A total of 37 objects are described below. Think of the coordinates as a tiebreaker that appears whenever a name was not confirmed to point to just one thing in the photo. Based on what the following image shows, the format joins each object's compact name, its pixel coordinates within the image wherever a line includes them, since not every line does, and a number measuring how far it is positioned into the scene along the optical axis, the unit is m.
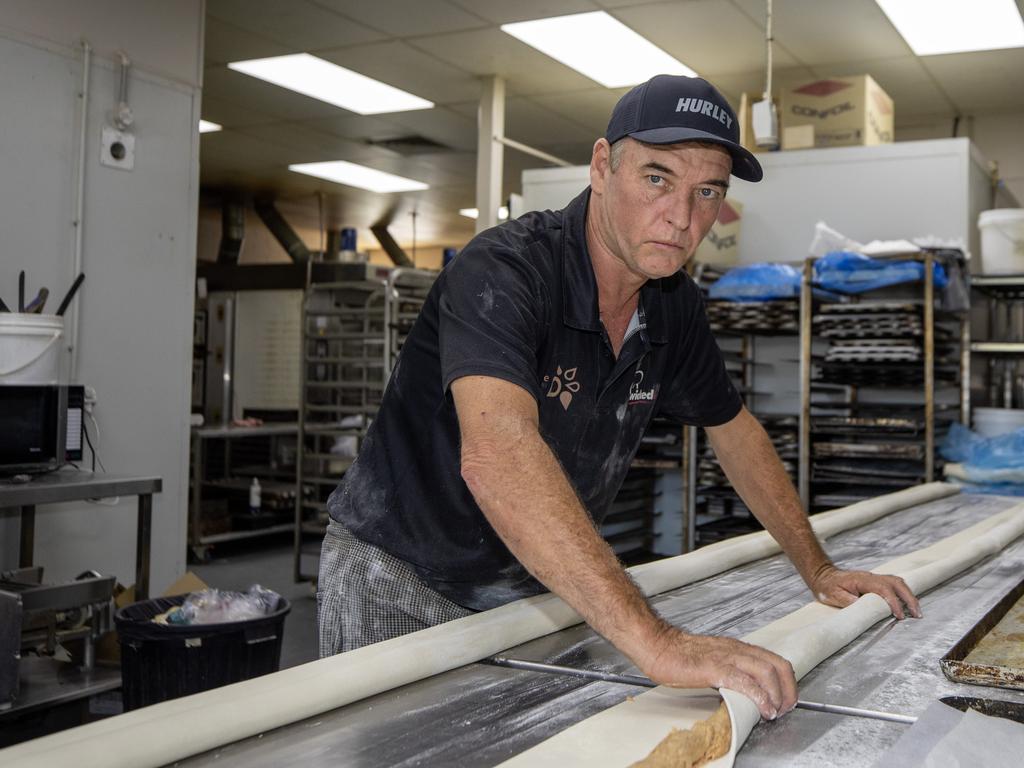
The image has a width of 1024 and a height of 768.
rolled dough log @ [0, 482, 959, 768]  0.93
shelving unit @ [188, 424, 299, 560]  6.23
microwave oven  3.02
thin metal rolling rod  1.09
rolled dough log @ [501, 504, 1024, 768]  0.96
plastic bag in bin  2.75
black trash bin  2.58
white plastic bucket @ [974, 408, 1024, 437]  4.42
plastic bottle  6.63
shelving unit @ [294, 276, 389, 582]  5.46
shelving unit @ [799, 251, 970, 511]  4.36
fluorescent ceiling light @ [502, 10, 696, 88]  5.14
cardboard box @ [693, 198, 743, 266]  4.96
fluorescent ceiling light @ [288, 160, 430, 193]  8.39
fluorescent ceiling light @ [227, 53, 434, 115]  5.83
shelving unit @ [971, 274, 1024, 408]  4.50
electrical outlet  3.70
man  1.24
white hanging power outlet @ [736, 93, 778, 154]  5.14
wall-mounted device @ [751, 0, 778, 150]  4.22
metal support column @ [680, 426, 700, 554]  4.89
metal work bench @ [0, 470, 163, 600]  2.82
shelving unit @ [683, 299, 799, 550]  4.75
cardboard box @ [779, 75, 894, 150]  4.98
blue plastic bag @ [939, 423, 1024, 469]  4.09
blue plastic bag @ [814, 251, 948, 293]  4.33
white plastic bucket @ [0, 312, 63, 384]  3.02
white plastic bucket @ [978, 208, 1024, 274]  4.48
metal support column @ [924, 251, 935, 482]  4.26
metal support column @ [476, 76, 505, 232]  6.08
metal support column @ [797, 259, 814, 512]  4.55
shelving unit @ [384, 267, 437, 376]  5.28
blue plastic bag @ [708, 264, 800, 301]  4.67
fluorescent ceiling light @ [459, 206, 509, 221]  10.27
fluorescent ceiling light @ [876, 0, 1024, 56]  4.83
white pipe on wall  3.59
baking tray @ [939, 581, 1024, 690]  1.19
